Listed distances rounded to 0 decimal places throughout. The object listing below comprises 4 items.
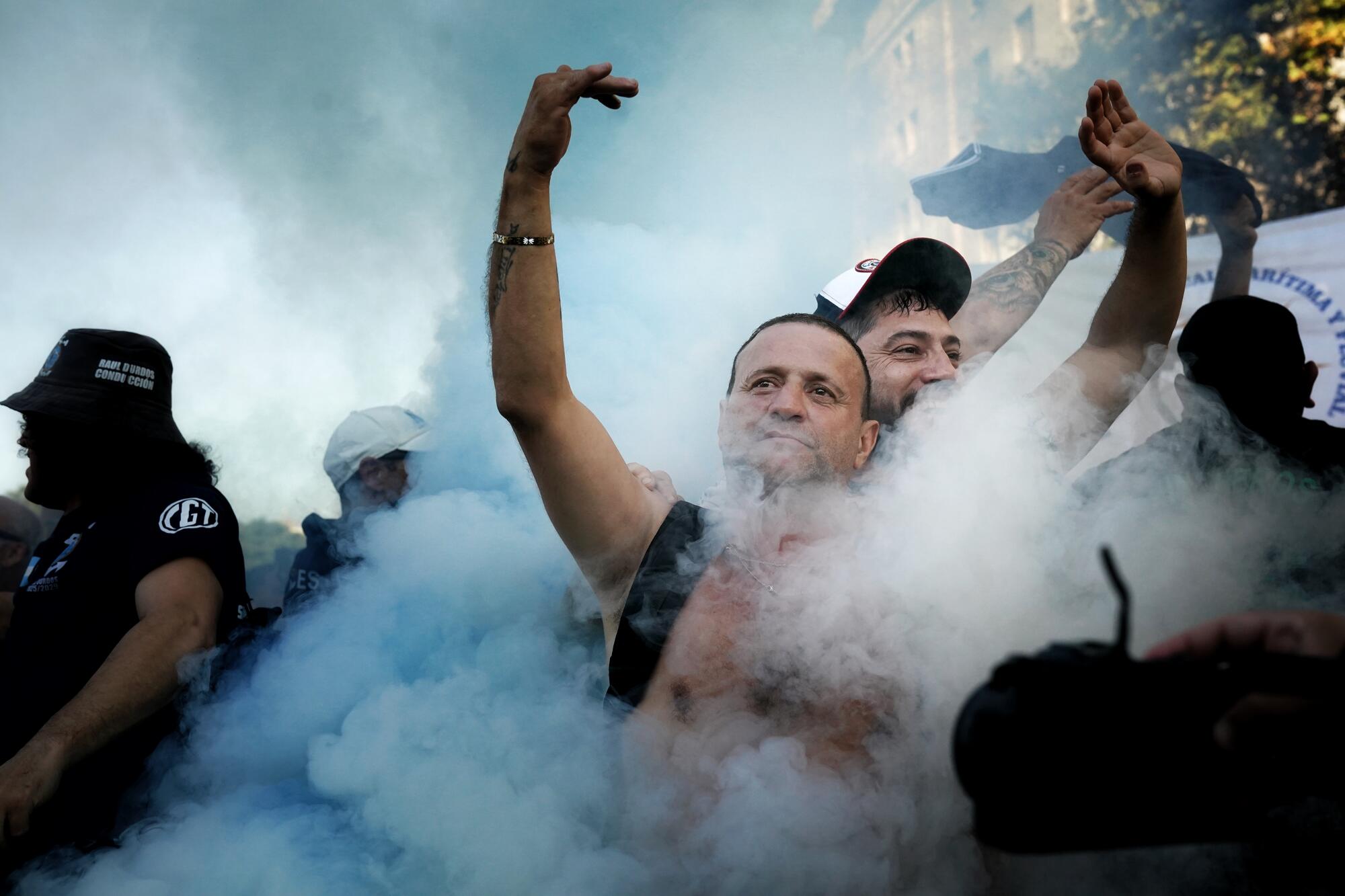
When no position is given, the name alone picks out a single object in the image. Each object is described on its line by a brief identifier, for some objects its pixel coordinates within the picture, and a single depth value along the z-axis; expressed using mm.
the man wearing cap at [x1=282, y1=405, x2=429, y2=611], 3811
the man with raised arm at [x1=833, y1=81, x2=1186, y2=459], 2217
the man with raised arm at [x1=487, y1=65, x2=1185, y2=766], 1805
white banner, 4605
